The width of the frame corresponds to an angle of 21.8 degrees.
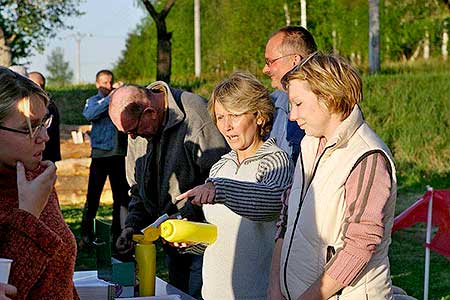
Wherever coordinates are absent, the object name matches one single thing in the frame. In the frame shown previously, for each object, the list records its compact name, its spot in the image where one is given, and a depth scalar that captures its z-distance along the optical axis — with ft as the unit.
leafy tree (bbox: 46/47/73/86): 363.03
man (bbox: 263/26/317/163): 17.43
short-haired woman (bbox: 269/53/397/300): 11.75
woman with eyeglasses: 9.51
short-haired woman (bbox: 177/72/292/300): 14.68
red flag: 25.47
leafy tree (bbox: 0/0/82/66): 116.58
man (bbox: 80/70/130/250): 38.19
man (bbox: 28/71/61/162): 36.28
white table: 14.35
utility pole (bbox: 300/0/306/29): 139.71
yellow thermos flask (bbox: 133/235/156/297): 14.62
